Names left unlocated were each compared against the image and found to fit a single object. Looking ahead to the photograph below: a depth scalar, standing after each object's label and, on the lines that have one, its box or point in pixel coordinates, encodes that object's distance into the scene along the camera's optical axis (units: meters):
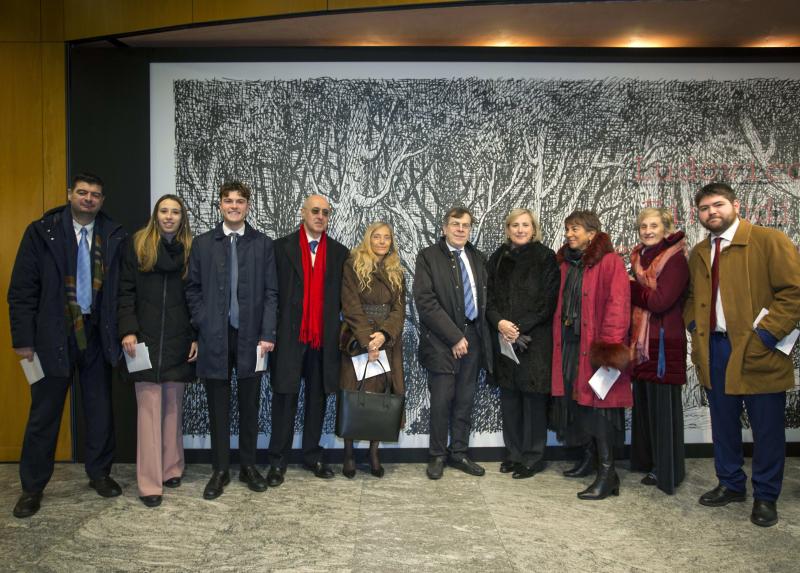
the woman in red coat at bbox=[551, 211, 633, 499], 3.25
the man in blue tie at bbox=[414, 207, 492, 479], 3.63
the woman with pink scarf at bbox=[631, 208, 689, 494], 3.28
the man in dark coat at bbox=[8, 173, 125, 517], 3.05
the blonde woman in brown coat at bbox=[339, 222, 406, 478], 3.52
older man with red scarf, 3.48
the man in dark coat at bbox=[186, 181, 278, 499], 3.21
